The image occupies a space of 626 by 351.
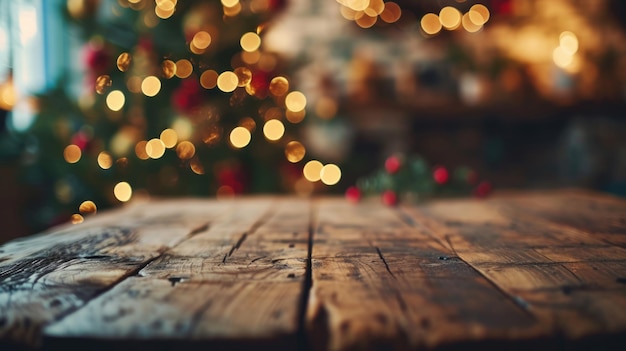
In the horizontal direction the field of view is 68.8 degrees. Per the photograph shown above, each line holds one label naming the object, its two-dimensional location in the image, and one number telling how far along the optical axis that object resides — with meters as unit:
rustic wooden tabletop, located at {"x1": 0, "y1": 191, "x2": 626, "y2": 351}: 0.37
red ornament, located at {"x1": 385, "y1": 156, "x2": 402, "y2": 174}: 1.38
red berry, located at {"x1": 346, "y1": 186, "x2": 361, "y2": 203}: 1.34
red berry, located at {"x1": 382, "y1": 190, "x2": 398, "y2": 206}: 1.28
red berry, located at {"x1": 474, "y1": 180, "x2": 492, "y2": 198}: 1.40
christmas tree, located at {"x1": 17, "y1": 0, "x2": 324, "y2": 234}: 2.14
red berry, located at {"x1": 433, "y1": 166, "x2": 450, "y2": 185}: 1.41
